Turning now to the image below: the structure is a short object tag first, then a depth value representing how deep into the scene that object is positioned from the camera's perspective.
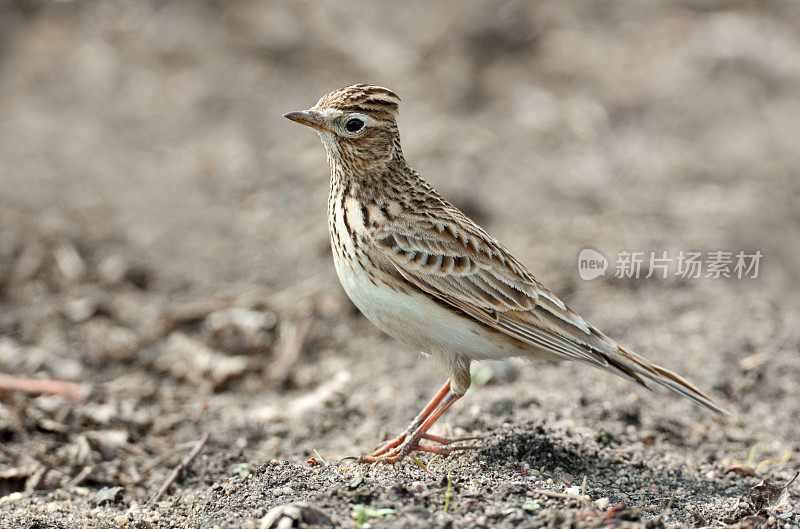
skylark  9.66
